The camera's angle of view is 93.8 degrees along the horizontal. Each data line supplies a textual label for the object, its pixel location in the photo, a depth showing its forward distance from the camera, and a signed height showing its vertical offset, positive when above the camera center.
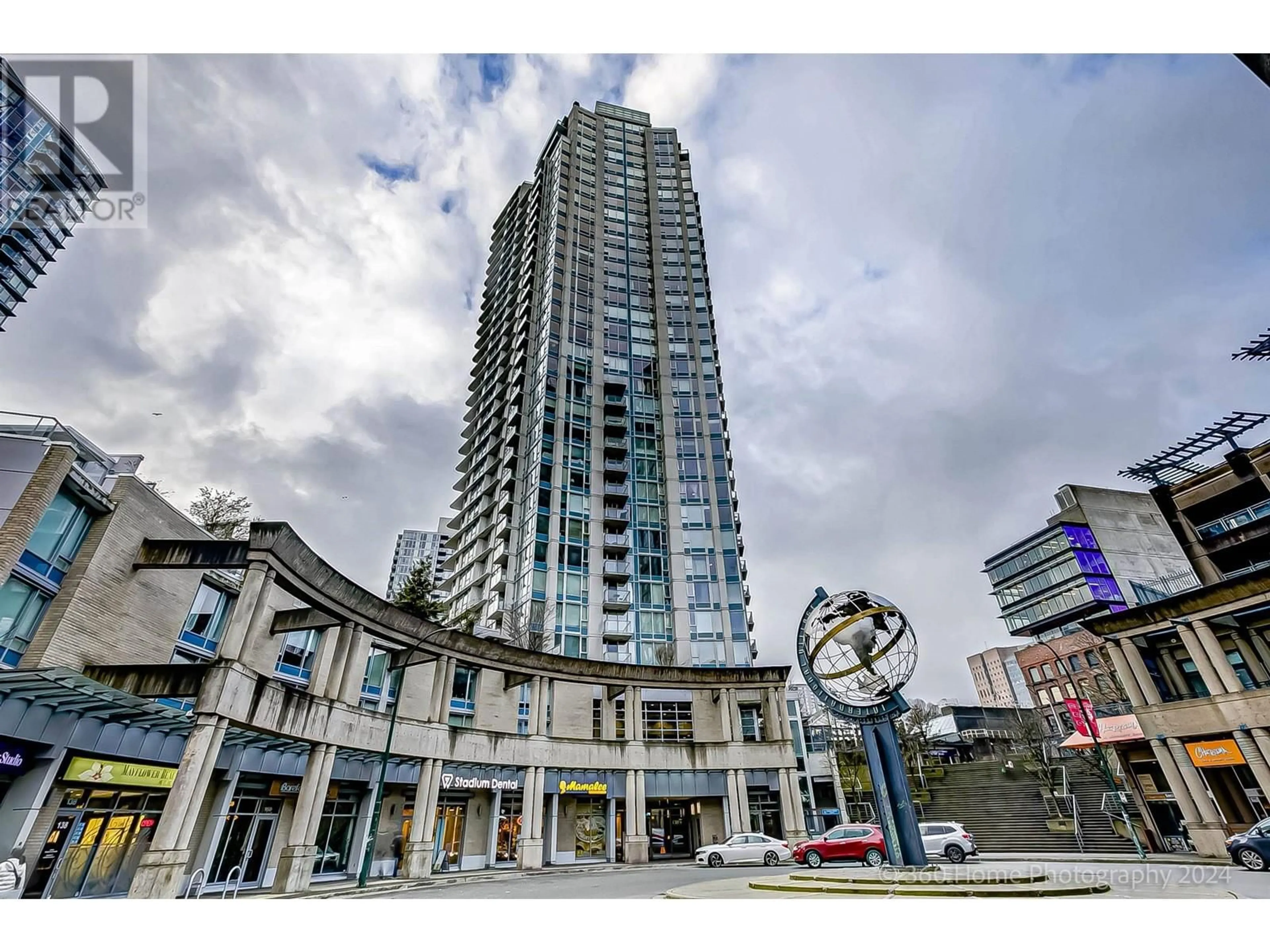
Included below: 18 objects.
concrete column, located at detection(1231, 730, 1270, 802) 24.11 +2.41
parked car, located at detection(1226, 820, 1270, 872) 17.52 -0.54
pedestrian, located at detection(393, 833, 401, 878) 25.83 -0.43
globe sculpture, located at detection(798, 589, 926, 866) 15.66 +3.89
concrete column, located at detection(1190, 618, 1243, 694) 25.78 +6.48
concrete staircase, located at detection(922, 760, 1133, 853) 31.72 +1.12
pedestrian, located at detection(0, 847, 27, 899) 14.02 -0.66
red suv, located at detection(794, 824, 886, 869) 21.66 -0.43
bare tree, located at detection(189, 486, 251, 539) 33.75 +16.80
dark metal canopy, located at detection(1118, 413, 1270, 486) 43.56 +24.93
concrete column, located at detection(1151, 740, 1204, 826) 25.66 +1.75
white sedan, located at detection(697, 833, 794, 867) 26.22 -0.64
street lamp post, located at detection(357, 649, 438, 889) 19.52 +0.27
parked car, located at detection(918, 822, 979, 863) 22.97 -0.35
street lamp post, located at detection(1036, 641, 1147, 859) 25.83 +2.63
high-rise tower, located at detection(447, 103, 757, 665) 49.34 +34.55
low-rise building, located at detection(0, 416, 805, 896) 17.00 +3.51
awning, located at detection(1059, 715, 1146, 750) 30.34 +4.45
